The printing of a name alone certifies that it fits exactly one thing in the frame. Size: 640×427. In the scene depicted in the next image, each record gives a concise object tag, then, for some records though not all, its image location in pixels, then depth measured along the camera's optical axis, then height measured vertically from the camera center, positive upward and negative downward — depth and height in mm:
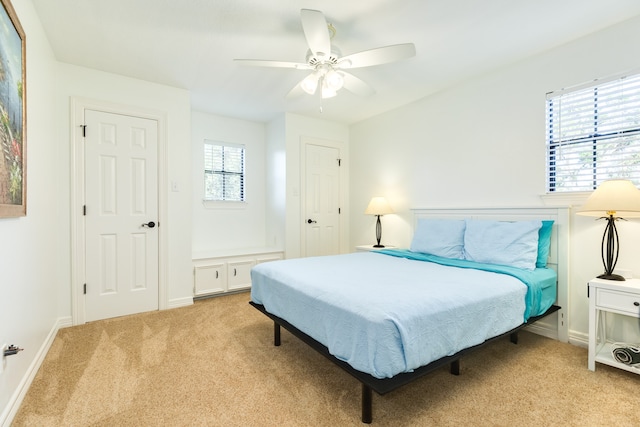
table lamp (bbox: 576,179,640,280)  1910 +8
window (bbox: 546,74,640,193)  2221 +596
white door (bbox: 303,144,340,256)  4461 +116
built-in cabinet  3678 -789
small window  4363 +545
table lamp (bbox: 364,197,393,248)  3984 +7
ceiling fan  1832 +1064
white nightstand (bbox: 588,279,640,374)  1879 -613
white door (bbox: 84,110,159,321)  2967 -67
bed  1428 -507
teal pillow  2490 -295
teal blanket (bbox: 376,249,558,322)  2107 -535
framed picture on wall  1475 +502
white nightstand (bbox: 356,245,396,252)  3919 -525
